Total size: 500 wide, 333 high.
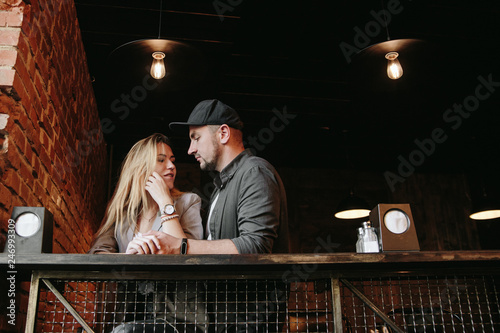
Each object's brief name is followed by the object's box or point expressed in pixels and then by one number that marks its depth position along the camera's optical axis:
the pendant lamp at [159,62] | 2.91
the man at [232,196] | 1.66
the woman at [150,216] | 1.60
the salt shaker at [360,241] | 1.75
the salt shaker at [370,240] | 1.67
